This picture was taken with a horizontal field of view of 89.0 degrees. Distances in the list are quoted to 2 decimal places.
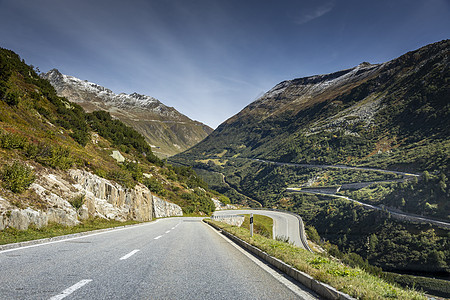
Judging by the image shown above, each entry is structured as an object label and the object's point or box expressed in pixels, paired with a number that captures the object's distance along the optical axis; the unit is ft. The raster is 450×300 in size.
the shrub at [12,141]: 44.80
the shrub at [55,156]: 51.81
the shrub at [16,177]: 36.15
